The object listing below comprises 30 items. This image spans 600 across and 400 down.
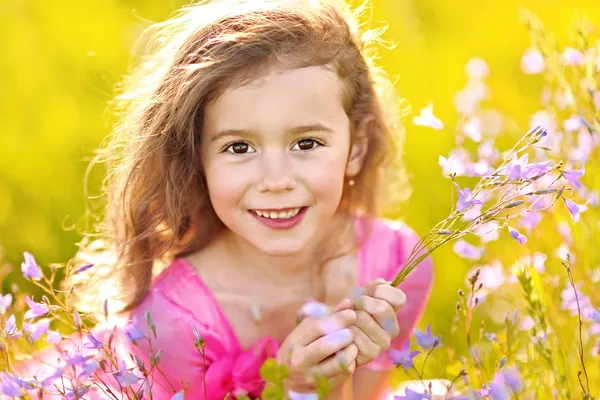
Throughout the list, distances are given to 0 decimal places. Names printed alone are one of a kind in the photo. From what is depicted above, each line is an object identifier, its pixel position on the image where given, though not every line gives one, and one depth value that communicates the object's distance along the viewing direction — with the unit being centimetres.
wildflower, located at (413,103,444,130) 100
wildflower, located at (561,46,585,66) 111
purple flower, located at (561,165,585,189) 88
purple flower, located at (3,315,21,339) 90
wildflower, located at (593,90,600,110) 101
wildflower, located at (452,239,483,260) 105
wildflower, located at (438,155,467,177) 87
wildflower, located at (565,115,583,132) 100
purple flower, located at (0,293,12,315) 92
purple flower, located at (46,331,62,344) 90
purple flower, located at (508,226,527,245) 87
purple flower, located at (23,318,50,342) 89
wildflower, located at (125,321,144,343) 92
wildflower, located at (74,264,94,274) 96
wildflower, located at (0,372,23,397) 86
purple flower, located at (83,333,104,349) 87
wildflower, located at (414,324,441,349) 88
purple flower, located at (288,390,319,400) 79
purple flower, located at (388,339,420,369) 89
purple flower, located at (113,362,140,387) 86
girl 101
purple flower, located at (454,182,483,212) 86
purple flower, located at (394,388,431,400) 86
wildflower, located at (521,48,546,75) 124
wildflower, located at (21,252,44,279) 94
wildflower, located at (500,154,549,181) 86
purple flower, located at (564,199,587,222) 87
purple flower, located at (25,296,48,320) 91
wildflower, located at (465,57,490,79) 138
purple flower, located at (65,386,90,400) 83
